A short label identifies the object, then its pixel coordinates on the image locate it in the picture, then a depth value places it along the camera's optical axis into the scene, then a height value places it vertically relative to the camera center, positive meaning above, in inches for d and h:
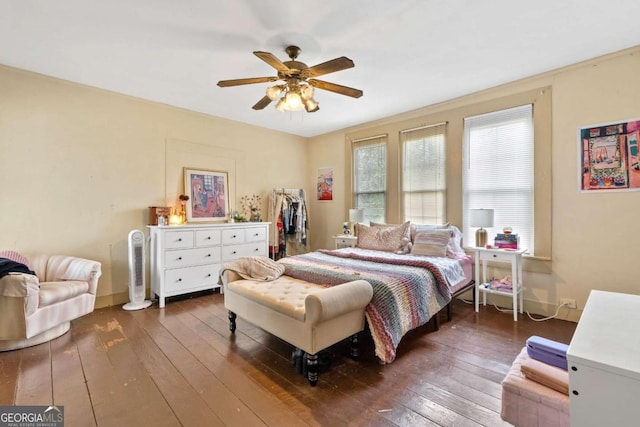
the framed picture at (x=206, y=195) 164.9 +9.3
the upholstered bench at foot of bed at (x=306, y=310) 76.1 -29.3
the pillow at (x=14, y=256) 106.3 -16.3
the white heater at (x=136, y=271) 135.2 -28.4
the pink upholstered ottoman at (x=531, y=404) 42.7 -30.4
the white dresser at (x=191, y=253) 140.3 -22.3
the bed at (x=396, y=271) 86.9 -22.6
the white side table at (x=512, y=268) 119.1 -26.1
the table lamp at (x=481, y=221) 127.6 -6.0
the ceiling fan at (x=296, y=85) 92.0 +42.4
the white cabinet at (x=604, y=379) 30.0 -18.5
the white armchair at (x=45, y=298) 92.0 -29.9
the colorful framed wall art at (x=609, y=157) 105.0 +18.6
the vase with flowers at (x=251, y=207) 189.6 +1.9
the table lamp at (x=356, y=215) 183.5 -4.0
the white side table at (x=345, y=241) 176.2 -19.9
